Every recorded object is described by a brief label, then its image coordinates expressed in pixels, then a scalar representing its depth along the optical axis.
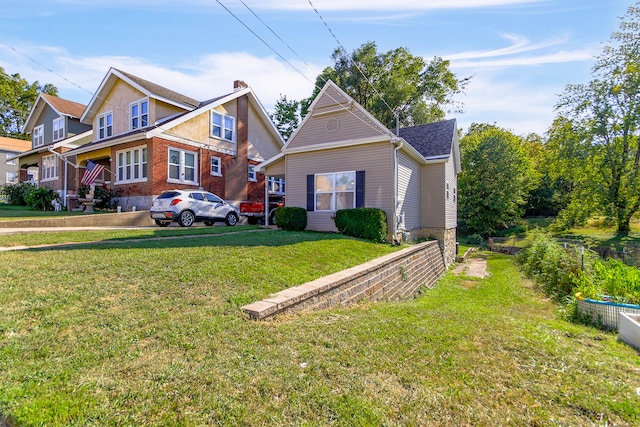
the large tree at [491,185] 25.75
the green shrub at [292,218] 11.86
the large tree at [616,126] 21.89
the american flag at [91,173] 15.93
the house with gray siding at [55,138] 20.06
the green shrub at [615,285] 6.16
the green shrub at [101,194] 16.45
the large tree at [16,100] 34.72
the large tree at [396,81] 27.33
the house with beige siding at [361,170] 11.13
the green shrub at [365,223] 10.39
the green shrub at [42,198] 18.16
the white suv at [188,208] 12.61
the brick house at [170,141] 15.70
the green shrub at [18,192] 21.12
